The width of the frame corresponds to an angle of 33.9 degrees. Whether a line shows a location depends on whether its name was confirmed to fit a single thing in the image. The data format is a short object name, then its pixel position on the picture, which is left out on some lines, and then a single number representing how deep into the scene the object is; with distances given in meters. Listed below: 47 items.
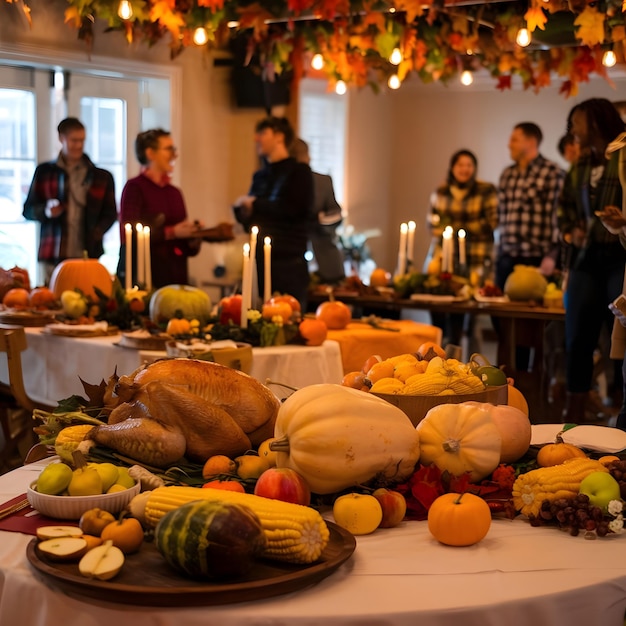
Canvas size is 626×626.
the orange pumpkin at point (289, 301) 3.91
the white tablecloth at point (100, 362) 3.55
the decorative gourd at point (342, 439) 1.62
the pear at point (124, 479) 1.60
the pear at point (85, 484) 1.55
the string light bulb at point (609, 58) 5.93
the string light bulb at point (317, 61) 6.62
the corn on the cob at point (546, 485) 1.63
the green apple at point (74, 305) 3.96
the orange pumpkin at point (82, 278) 4.30
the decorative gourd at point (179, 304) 3.71
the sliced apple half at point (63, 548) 1.35
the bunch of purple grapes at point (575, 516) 1.56
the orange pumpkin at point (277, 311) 3.71
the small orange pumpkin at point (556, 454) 1.81
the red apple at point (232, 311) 3.73
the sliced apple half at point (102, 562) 1.30
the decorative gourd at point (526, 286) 5.27
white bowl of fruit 1.54
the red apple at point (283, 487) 1.58
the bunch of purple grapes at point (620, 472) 1.64
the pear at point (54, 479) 1.54
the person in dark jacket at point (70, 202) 6.09
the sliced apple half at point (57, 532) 1.41
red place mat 1.52
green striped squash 1.30
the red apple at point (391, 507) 1.59
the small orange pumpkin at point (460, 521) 1.50
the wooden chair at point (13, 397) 3.65
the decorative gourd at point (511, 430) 1.82
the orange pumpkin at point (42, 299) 4.20
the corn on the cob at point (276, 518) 1.38
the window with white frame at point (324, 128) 9.36
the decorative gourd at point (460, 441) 1.71
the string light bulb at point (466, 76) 6.79
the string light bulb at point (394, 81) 6.72
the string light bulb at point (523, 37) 5.55
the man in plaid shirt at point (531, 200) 6.60
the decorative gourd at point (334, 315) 4.22
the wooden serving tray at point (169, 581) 1.27
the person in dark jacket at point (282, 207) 5.12
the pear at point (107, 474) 1.58
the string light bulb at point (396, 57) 6.16
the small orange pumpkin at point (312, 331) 3.73
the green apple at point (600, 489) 1.59
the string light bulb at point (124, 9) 5.39
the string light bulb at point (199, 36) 5.95
